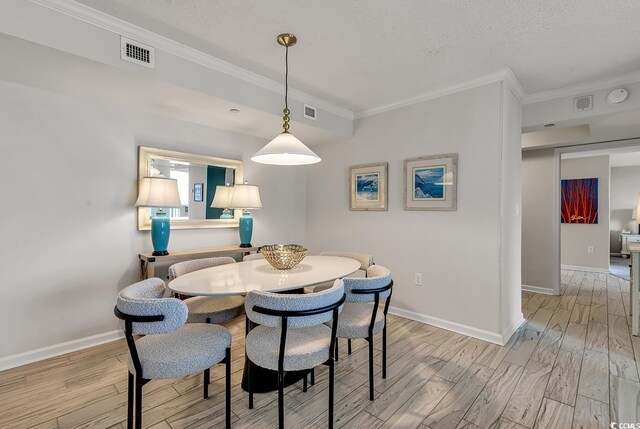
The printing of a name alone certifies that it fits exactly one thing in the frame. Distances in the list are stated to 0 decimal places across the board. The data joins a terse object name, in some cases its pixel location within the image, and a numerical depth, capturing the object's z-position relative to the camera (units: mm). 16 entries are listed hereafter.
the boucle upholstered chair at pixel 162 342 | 1351
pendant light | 2059
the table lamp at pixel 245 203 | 3373
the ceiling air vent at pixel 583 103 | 2885
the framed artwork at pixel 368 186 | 3561
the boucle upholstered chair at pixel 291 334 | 1443
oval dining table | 1678
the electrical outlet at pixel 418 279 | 3252
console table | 2691
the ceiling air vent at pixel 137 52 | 1999
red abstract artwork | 5750
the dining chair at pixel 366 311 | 1814
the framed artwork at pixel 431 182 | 2996
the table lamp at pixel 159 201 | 2697
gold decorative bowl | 2141
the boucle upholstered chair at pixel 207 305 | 2100
